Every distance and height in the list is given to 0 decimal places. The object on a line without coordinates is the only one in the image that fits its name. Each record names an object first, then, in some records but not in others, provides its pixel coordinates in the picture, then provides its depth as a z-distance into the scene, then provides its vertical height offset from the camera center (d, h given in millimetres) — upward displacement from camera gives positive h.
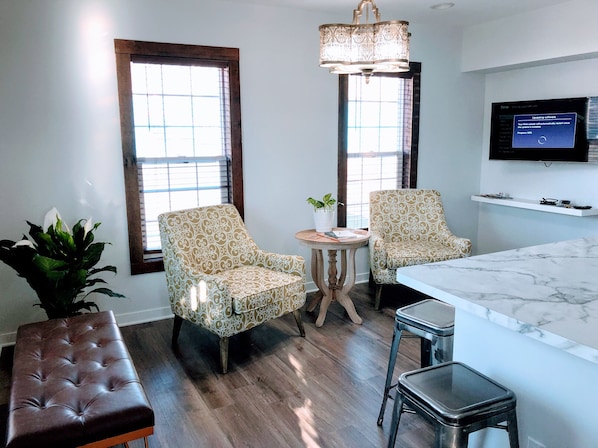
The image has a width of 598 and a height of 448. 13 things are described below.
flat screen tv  4422 +125
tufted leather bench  1839 -1007
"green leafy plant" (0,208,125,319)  3020 -697
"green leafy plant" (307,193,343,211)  4102 -477
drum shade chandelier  2564 +517
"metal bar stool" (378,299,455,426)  2252 -834
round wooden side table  3910 -1048
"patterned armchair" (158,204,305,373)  3176 -923
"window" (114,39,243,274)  3797 +106
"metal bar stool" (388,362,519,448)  1574 -835
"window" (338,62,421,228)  4734 +71
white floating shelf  4379 -588
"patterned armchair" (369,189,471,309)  4434 -743
